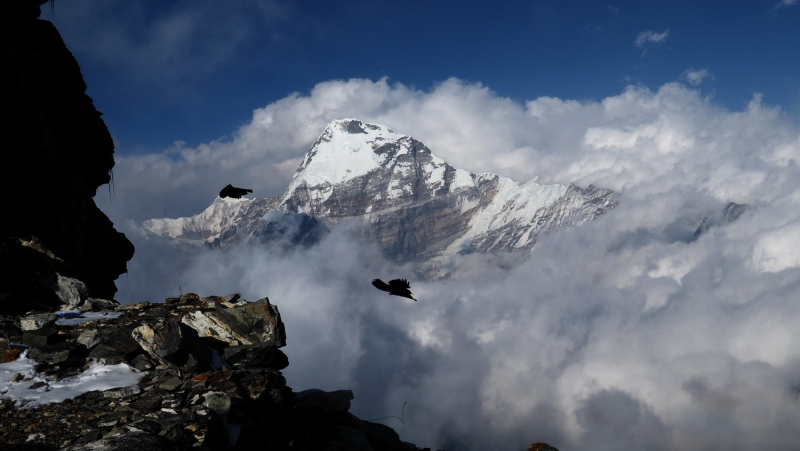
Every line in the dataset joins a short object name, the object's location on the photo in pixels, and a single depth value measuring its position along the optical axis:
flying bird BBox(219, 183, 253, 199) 11.83
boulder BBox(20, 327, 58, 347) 14.12
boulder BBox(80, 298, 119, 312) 19.89
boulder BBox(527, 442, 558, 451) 15.77
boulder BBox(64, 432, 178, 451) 9.34
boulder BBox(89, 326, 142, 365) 14.07
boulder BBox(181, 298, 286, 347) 16.36
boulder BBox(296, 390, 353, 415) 16.84
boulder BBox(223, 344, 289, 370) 15.09
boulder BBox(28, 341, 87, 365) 13.53
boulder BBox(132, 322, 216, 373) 13.59
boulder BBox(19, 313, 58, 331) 15.54
